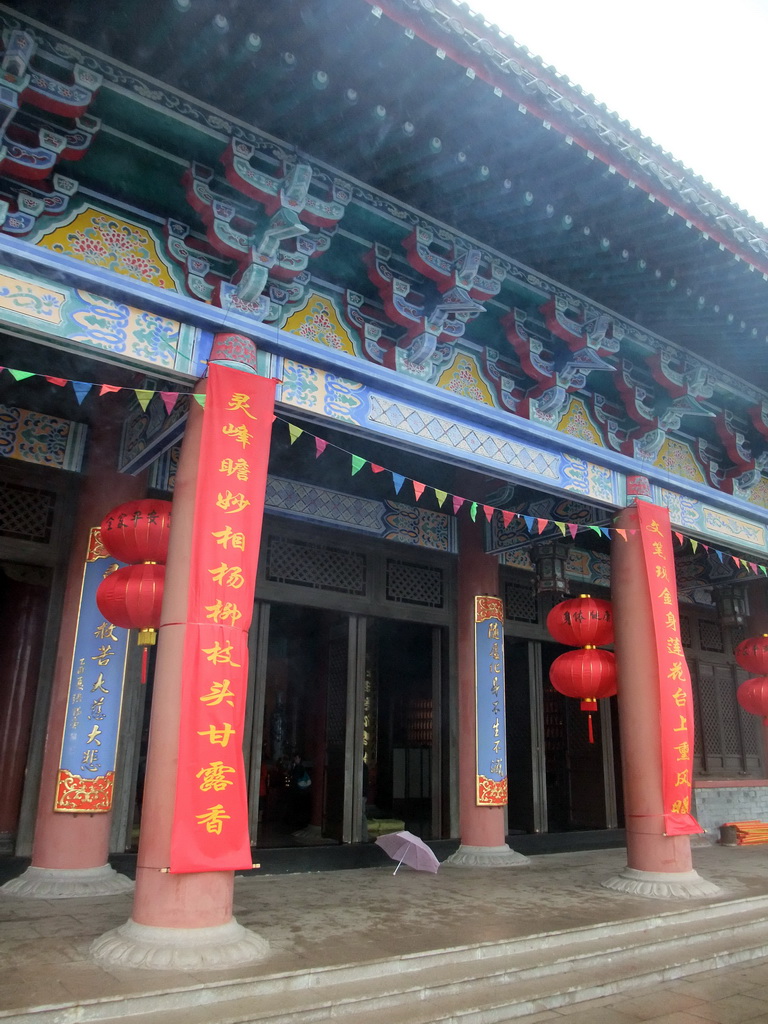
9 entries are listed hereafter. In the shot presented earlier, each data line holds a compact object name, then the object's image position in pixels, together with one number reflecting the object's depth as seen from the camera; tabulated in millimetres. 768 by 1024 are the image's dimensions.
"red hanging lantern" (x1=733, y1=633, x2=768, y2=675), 7895
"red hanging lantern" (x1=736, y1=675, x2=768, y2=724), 7844
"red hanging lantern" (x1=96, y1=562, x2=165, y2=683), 4734
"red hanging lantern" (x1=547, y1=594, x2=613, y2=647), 6434
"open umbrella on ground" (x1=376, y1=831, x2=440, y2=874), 5934
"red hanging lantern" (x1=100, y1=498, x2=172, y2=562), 4734
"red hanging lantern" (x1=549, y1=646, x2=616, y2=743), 6387
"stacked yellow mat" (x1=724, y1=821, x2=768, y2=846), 9086
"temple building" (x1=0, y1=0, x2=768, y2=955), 3975
